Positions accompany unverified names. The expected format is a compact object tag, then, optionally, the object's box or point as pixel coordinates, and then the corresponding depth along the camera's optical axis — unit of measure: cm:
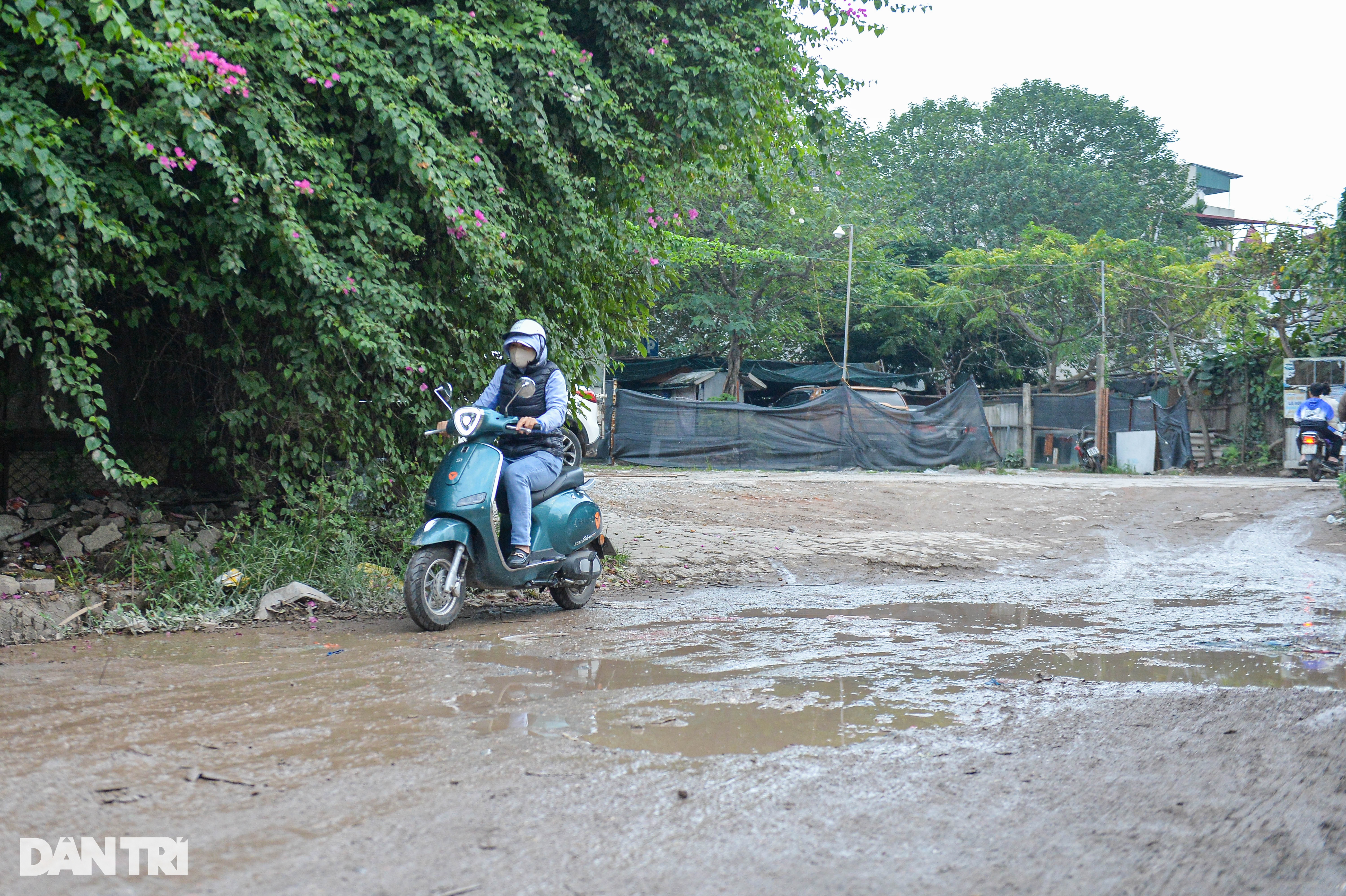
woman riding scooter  594
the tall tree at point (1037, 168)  3909
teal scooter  554
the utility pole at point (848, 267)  2666
